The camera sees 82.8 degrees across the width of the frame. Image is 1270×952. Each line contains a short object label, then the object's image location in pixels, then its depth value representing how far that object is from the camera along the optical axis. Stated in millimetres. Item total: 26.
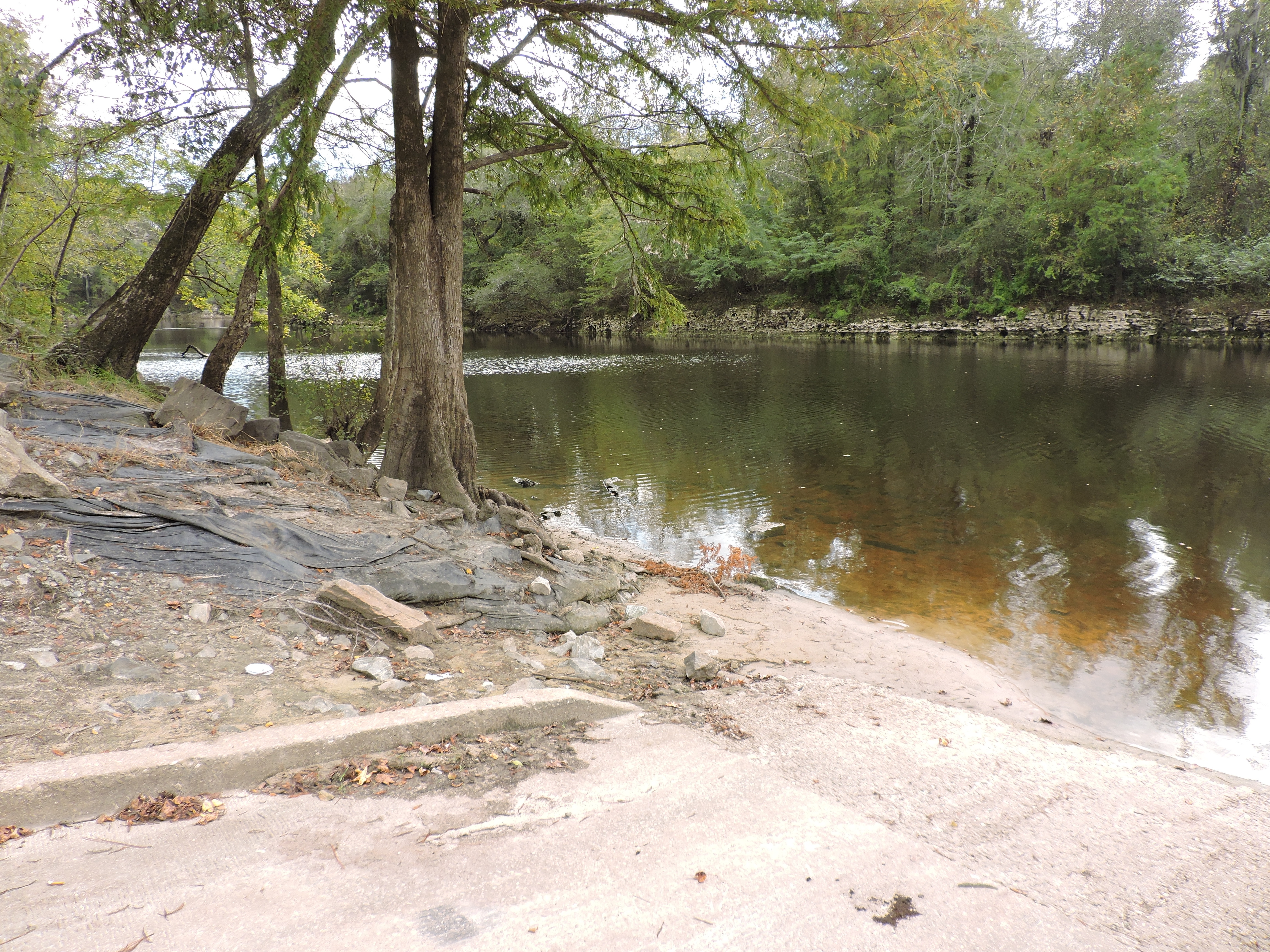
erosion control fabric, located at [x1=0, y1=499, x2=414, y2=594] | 4258
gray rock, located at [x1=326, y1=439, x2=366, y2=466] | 9102
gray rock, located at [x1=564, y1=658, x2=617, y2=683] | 4166
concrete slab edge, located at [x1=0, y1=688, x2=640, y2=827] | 2320
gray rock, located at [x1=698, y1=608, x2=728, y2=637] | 5551
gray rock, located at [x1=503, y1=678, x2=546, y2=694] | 3627
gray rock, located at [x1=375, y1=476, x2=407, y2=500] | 7527
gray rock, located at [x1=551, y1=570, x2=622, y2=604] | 5645
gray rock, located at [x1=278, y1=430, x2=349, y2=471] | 7973
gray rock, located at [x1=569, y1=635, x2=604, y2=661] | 4559
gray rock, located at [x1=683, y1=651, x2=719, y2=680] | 4371
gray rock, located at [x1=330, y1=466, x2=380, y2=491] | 7637
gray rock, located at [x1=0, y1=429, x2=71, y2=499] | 4305
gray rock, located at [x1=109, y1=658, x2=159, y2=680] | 3213
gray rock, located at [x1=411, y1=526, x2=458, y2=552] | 5840
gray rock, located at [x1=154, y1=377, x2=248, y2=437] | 7602
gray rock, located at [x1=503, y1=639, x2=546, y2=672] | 4152
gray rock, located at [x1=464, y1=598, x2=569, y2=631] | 4844
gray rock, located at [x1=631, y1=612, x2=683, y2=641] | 5109
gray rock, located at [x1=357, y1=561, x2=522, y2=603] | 4773
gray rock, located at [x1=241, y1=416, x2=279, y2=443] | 8109
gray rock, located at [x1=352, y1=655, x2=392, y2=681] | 3646
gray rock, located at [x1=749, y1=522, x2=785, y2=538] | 9312
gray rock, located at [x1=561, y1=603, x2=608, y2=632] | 5164
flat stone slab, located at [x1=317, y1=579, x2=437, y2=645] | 4148
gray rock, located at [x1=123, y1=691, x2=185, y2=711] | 3006
